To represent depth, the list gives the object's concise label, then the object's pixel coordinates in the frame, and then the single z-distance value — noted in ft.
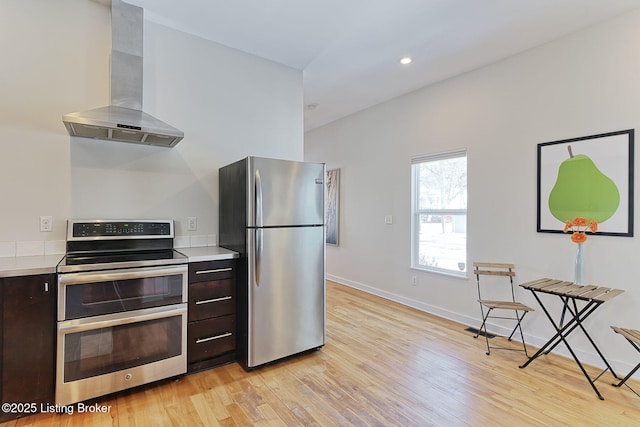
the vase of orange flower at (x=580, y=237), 8.48
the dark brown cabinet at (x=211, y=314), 8.00
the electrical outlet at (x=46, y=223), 7.69
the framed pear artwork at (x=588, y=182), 8.32
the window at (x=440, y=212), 12.54
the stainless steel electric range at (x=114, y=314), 6.52
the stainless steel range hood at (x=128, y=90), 7.67
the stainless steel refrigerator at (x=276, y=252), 8.29
